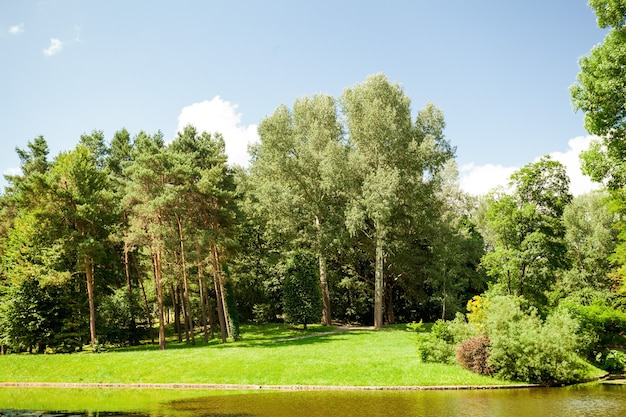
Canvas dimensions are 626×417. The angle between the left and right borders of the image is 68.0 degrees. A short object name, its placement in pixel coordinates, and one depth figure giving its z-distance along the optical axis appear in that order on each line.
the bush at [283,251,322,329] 47.69
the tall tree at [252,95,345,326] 49.97
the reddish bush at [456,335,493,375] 26.15
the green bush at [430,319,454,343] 29.97
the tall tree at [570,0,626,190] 22.42
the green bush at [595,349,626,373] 28.55
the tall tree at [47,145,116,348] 40.69
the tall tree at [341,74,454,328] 45.88
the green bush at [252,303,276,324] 56.67
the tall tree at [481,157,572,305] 36.25
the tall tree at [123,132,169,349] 38.78
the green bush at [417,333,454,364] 28.86
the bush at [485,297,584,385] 24.84
